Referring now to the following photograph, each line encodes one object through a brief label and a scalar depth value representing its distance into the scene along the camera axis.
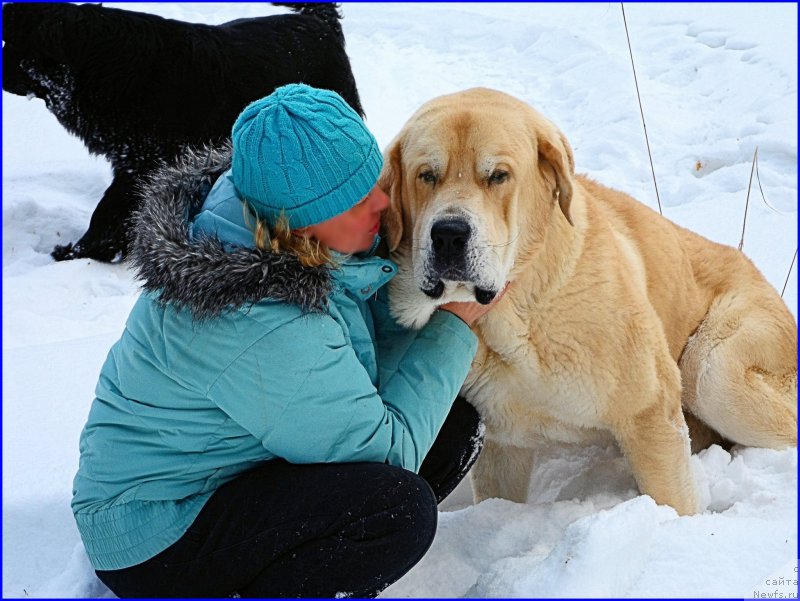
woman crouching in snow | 2.02
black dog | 5.72
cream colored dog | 2.30
